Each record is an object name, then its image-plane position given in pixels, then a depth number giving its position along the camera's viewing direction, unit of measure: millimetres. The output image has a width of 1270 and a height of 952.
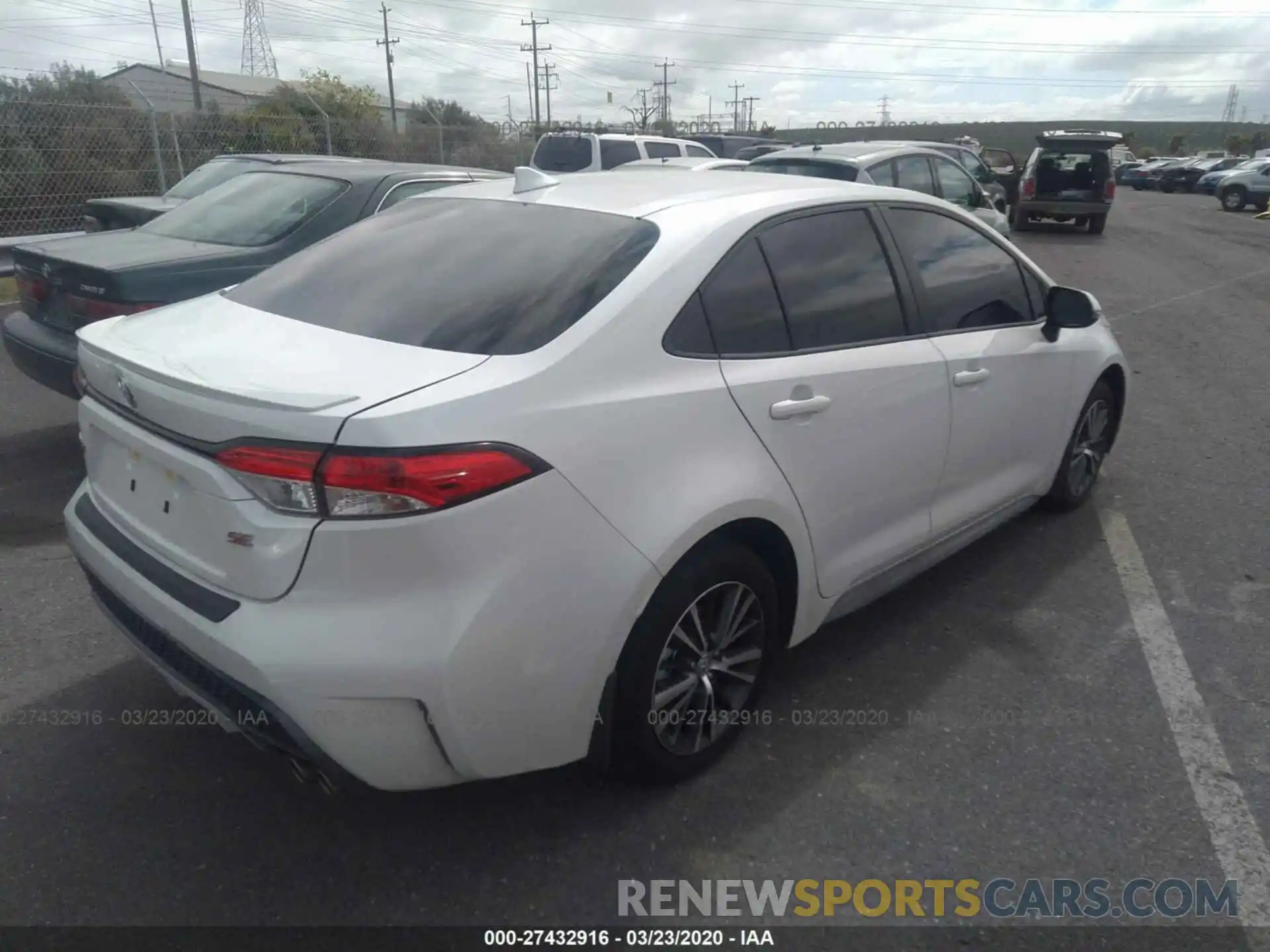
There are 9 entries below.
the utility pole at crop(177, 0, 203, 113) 32425
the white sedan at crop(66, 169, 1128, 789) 2119
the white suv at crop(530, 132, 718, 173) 14703
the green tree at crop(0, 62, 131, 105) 12695
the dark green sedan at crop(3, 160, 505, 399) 4848
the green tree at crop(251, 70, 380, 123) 20194
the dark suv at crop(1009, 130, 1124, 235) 19391
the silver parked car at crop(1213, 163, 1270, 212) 28391
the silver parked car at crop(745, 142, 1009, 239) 9094
